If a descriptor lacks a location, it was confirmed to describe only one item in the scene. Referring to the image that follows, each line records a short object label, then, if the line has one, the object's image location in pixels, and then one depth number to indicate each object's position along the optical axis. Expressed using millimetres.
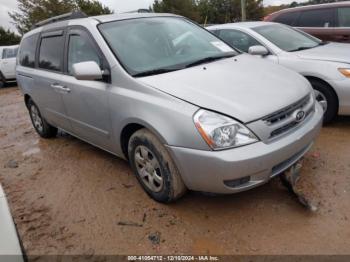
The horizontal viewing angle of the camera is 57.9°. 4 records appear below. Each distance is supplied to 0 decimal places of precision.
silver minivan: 2355
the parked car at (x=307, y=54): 4000
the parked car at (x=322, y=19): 6176
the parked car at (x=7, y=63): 13023
